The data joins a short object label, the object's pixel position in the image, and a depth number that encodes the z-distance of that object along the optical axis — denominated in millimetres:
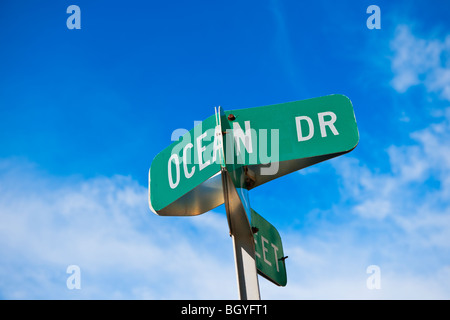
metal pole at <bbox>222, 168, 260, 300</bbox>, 2365
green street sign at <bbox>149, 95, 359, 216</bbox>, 2509
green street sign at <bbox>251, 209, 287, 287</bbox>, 2629
